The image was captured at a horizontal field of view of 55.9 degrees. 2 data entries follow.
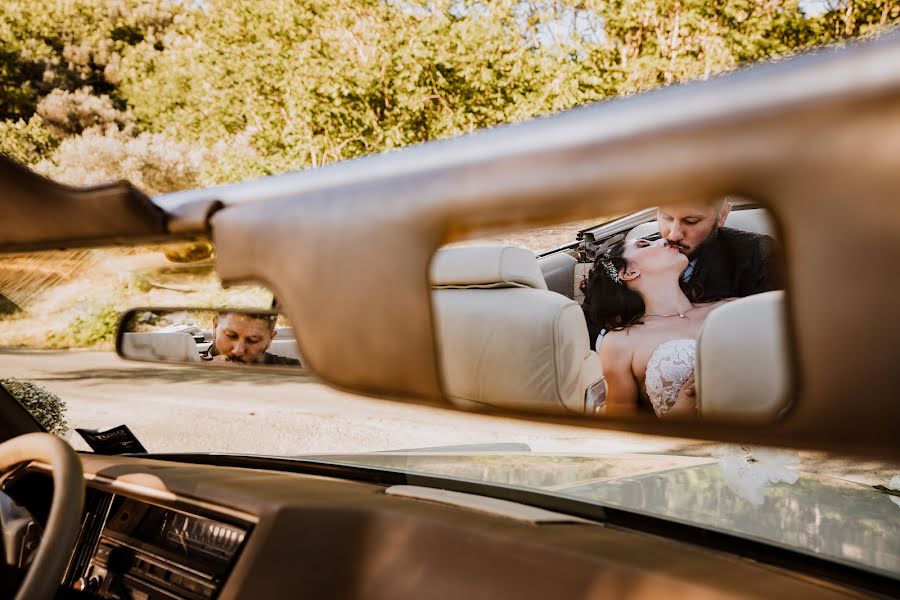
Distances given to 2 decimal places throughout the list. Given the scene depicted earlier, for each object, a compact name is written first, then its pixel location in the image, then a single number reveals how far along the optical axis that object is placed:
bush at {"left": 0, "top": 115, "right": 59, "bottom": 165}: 21.47
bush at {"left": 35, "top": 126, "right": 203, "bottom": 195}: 15.29
